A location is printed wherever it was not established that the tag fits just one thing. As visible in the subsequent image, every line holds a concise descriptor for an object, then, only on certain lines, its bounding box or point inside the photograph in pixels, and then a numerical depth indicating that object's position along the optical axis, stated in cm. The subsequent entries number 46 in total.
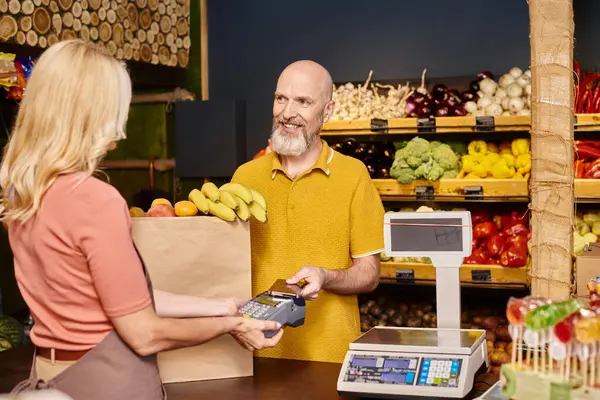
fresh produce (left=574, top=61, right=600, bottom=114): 510
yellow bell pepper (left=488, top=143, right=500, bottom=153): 561
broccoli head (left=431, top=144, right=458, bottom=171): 539
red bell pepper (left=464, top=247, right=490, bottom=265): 546
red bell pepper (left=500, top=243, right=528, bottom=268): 524
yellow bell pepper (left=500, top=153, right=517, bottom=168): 539
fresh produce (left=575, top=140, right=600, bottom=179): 512
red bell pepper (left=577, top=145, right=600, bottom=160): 517
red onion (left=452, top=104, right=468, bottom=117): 546
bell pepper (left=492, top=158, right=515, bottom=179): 534
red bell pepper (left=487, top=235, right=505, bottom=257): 542
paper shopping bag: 237
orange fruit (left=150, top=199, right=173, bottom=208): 250
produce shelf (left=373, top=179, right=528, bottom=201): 521
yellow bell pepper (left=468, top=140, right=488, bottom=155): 553
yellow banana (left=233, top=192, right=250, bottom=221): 243
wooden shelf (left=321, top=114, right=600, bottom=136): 502
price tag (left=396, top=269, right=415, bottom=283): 543
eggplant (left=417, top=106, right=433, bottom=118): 547
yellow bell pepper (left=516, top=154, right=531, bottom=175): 529
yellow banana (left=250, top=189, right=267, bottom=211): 256
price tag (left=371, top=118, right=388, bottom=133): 547
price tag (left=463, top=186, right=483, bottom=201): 527
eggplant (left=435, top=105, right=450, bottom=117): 545
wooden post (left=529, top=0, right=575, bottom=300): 273
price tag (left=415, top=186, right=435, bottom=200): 539
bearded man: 302
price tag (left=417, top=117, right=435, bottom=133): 536
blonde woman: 176
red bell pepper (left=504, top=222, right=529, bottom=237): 538
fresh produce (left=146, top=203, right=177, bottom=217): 243
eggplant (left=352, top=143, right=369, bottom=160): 566
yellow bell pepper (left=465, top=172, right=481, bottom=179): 542
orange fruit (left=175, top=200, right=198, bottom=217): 243
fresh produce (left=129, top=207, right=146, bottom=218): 245
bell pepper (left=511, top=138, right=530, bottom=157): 537
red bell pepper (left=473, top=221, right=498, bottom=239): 555
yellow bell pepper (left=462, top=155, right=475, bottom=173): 543
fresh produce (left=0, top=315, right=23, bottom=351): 468
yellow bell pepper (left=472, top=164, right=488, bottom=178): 536
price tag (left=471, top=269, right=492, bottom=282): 529
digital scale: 216
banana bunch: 241
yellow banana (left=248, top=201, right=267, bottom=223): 255
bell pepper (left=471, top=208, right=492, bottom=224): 572
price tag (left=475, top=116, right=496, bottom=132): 524
